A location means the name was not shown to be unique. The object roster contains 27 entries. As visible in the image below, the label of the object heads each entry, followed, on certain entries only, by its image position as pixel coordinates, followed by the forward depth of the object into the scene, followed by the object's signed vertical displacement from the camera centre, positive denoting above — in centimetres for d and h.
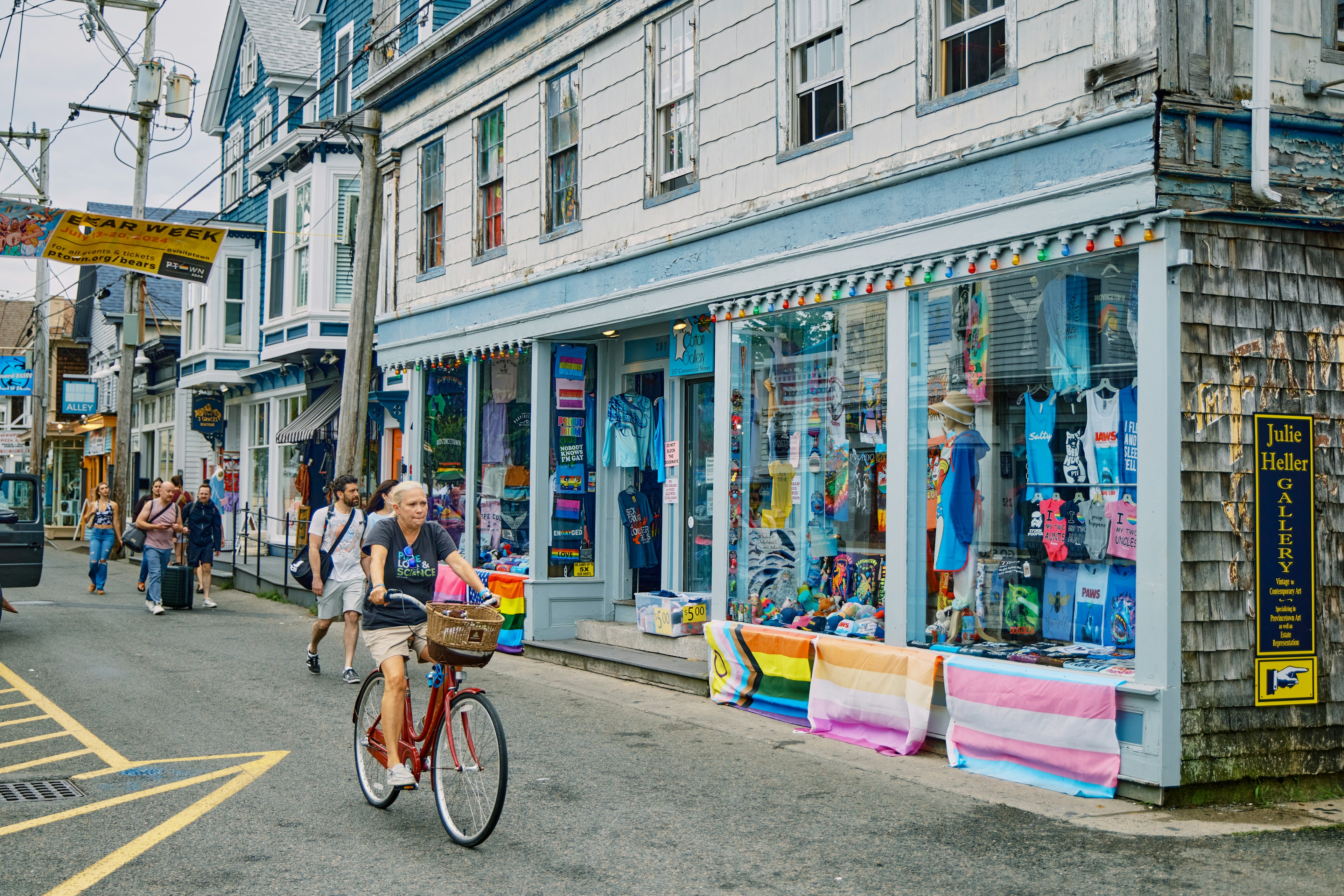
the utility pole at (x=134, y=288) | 2553 +415
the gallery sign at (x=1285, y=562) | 692 -40
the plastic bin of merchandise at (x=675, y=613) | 1120 -115
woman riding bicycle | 642 -49
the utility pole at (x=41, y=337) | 3381 +400
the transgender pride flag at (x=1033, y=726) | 684 -138
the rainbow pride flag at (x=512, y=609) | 1290 -131
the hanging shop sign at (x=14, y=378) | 3703 +315
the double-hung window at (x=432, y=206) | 1529 +350
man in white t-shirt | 1097 -62
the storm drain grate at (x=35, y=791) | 665 -170
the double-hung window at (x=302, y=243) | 2295 +450
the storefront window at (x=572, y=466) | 1295 +21
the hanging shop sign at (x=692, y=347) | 1133 +131
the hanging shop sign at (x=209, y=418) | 2909 +155
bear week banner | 1836 +359
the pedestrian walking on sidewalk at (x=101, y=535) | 1916 -82
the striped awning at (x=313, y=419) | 2248 +121
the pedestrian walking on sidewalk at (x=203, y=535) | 1742 -74
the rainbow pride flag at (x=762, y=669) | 912 -140
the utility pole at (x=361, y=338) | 1552 +187
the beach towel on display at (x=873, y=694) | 798 -140
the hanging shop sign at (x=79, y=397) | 4131 +291
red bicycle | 569 -130
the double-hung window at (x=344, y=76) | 2283 +766
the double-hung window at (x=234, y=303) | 2800 +414
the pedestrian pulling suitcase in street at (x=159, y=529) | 1677 -63
